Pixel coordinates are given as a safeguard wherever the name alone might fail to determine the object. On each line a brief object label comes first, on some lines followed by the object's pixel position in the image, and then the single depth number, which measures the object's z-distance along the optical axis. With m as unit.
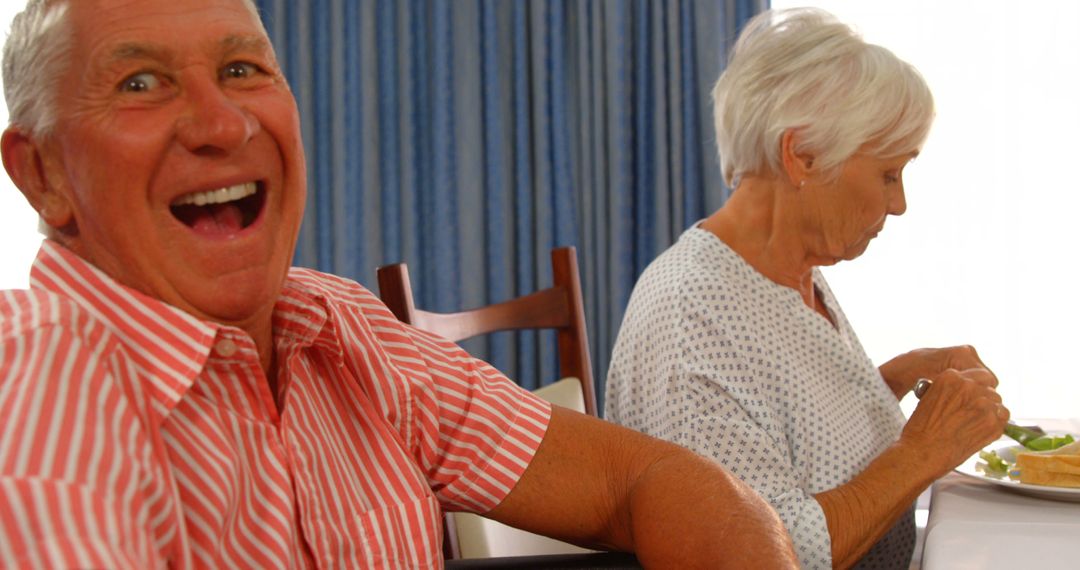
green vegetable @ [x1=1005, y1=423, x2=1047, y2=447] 1.67
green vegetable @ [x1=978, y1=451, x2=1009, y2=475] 1.53
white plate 1.38
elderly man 0.78
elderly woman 1.44
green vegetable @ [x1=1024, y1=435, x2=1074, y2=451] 1.61
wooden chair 1.44
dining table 1.16
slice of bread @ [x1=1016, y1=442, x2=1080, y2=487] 1.39
